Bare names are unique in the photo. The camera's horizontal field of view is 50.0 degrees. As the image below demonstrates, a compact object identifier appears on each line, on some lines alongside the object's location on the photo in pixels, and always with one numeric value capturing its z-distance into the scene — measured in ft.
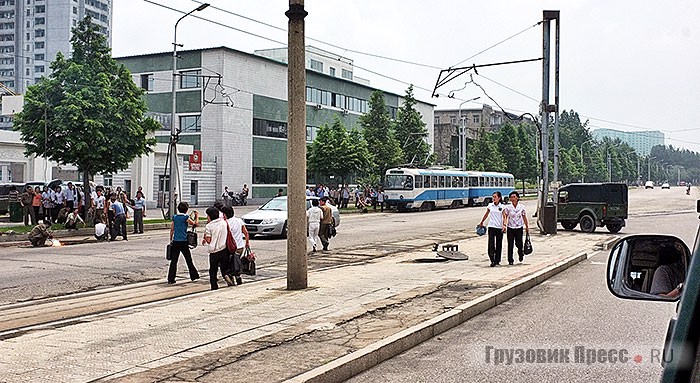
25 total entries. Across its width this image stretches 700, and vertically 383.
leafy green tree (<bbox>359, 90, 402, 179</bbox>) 199.62
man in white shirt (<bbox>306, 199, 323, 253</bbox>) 66.59
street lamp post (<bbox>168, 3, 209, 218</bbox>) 112.16
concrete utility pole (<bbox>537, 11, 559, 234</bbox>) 89.97
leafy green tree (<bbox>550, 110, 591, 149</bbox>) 476.95
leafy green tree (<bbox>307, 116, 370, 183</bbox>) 167.43
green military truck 97.50
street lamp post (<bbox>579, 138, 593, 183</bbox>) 372.68
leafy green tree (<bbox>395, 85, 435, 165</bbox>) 216.54
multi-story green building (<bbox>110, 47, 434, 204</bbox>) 175.63
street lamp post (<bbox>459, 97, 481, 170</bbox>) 218.07
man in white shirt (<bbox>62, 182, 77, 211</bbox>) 97.76
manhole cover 59.11
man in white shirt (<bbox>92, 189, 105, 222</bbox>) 85.30
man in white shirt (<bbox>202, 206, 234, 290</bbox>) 42.98
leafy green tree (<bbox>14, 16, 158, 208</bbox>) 93.97
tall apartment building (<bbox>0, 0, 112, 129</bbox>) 431.43
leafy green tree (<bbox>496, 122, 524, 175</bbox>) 296.30
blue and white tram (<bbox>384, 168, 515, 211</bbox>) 162.30
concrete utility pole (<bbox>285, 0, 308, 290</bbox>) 40.42
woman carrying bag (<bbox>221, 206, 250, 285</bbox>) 44.86
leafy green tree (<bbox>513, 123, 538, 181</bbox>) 305.57
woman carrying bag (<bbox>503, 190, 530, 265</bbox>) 54.90
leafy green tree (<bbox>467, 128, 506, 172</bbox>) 276.21
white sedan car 79.41
